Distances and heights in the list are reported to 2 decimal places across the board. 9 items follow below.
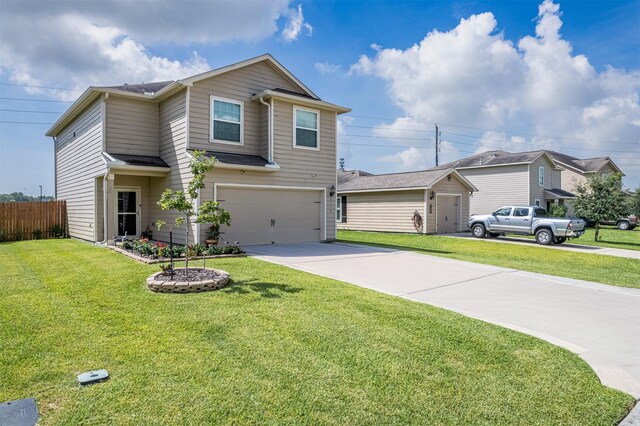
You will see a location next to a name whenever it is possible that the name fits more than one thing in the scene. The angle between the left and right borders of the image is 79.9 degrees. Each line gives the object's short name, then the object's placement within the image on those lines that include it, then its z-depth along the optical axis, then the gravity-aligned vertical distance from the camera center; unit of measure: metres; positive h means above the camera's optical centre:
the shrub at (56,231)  16.14 -1.00
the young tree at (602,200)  17.53 +0.40
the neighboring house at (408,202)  20.77 +0.34
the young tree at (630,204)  17.62 +0.22
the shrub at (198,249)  9.95 -1.09
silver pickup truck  15.96 -0.74
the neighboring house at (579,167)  34.12 +3.84
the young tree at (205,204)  7.11 +0.09
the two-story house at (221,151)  12.20 +1.97
